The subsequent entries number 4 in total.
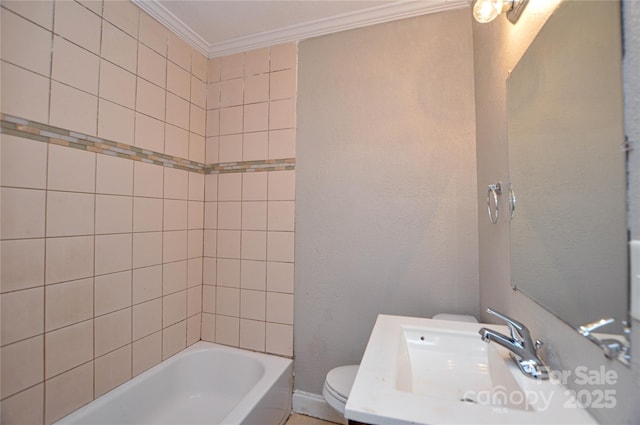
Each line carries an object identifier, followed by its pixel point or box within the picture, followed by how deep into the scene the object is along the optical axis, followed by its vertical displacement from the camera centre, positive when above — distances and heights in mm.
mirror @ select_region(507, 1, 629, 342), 505 +131
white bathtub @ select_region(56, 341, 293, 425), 1358 -1063
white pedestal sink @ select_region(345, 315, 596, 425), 581 -447
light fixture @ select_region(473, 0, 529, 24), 934 +807
